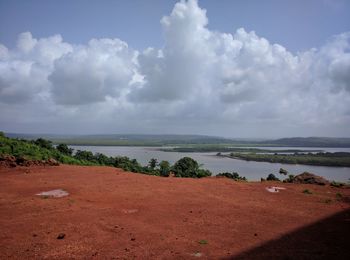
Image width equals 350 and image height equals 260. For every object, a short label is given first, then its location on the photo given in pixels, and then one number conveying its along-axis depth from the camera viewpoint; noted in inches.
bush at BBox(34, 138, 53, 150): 1209.9
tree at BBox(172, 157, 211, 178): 1053.8
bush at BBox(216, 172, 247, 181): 1011.8
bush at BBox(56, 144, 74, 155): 1332.4
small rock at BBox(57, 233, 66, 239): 312.7
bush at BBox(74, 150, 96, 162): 1321.4
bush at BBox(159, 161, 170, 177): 1066.7
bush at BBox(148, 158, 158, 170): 1305.1
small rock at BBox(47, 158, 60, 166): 890.7
